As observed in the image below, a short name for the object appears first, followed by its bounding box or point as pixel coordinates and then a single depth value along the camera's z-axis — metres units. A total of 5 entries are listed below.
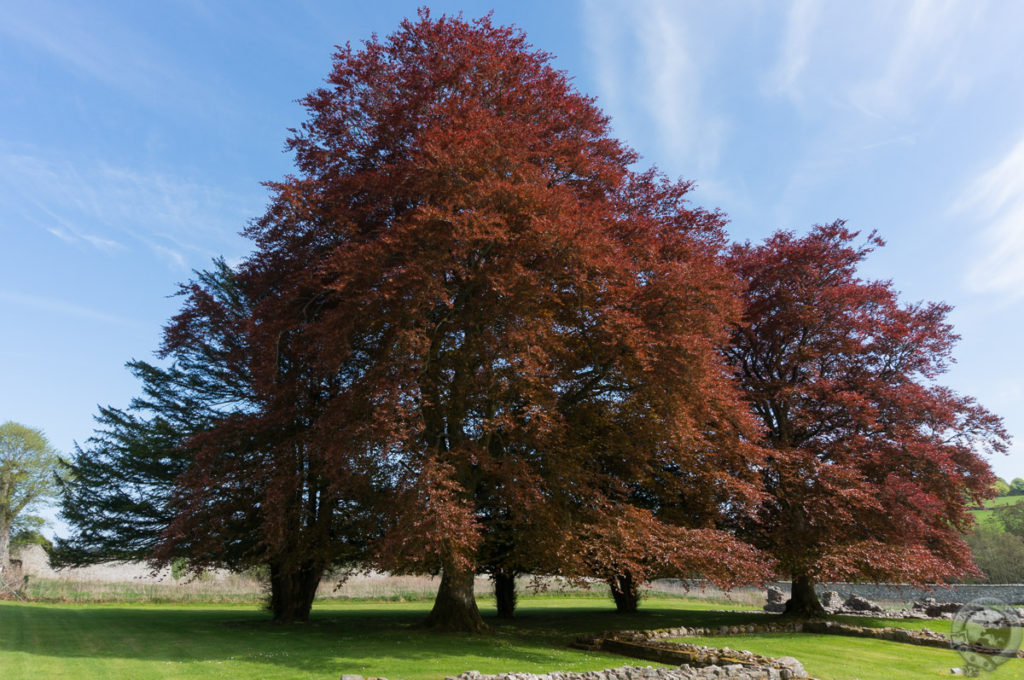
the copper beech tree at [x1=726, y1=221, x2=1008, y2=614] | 18.25
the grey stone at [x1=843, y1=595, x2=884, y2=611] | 28.39
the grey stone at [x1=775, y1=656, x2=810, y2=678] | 10.39
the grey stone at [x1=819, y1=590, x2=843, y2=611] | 29.05
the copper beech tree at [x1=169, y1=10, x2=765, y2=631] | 12.87
